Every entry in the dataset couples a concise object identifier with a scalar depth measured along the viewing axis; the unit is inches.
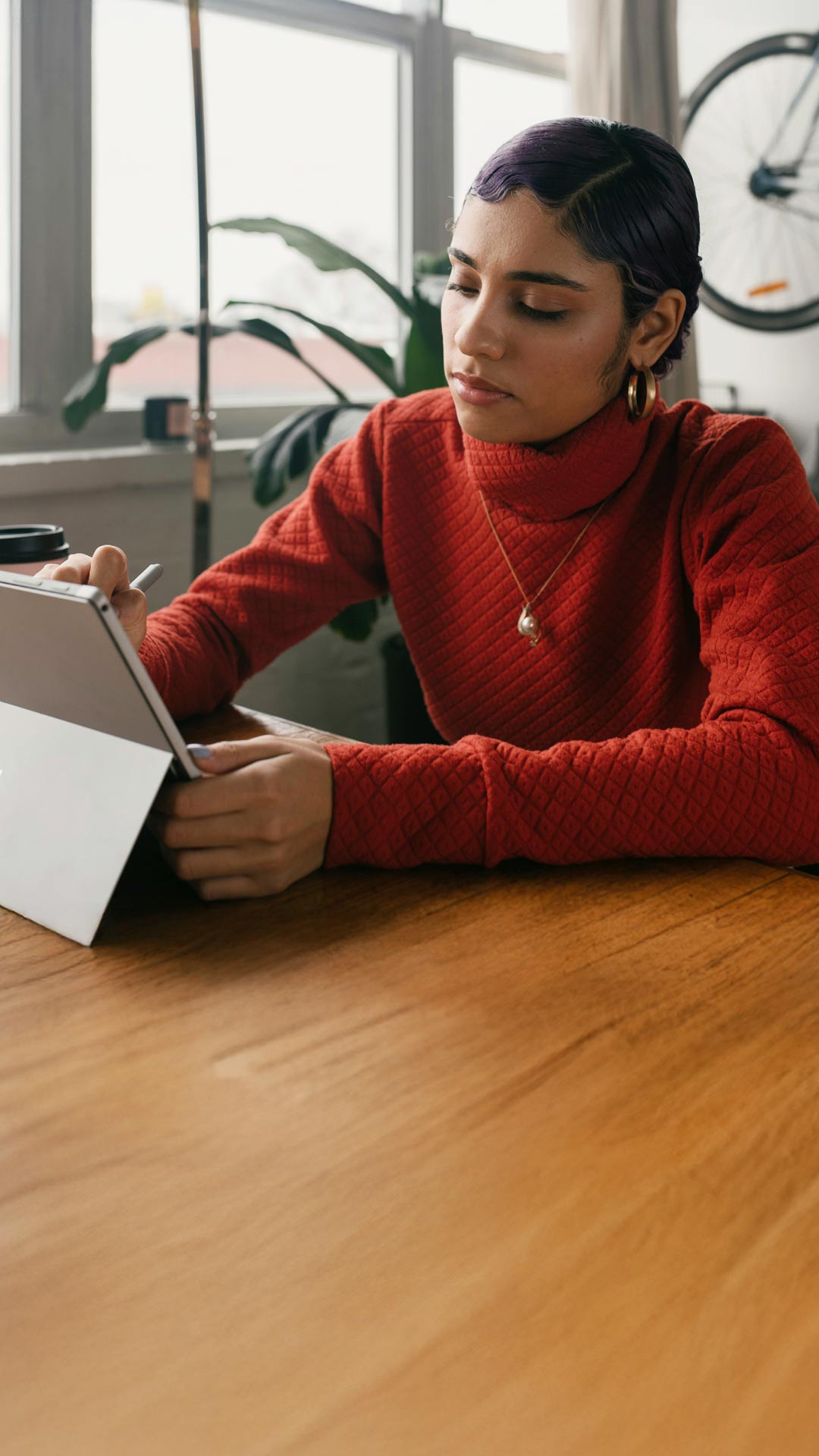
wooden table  15.5
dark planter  88.6
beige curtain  99.3
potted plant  76.1
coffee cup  36.3
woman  31.5
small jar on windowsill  86.9
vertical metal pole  74.2
